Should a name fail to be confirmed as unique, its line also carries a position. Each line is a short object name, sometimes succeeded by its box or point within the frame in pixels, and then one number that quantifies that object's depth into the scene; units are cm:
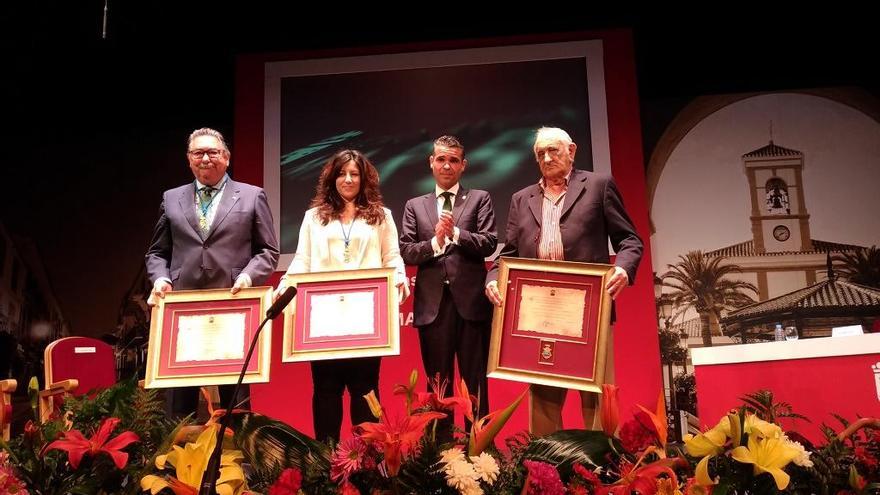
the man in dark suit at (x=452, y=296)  310
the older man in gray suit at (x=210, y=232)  307
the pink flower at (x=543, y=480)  140
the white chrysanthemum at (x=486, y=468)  140
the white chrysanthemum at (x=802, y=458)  145
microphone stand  134
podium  268
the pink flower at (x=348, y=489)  141
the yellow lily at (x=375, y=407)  140
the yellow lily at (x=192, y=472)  140
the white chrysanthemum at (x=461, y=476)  138
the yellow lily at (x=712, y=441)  143
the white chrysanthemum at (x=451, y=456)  142
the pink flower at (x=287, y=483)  143
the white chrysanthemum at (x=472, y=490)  138
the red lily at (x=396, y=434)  135
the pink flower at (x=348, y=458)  141
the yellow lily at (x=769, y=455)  138
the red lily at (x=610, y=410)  147
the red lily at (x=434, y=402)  144
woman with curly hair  298
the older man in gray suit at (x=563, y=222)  290
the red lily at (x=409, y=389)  142
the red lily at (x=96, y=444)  143
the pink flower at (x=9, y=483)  141
